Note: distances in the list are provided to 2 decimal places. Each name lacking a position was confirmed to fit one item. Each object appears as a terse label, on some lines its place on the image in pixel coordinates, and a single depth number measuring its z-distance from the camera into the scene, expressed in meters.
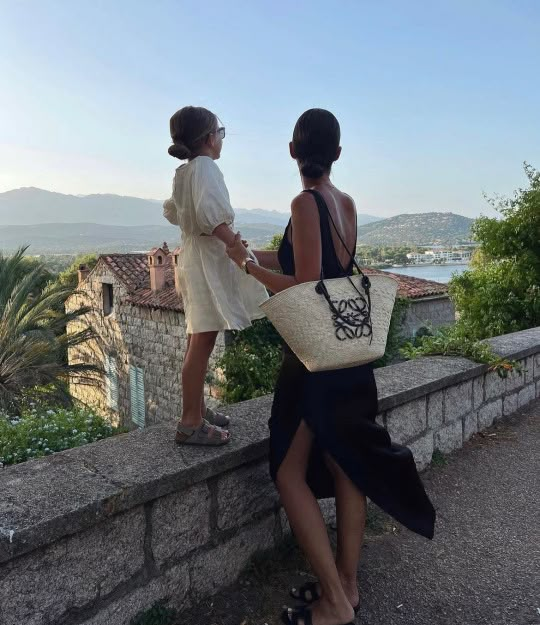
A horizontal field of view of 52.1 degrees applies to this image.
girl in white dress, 2.04
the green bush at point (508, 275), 6.98
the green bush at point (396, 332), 13.06
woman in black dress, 1.95
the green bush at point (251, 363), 11.38
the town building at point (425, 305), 19.30
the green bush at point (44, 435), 3.16
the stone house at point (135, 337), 16.30
